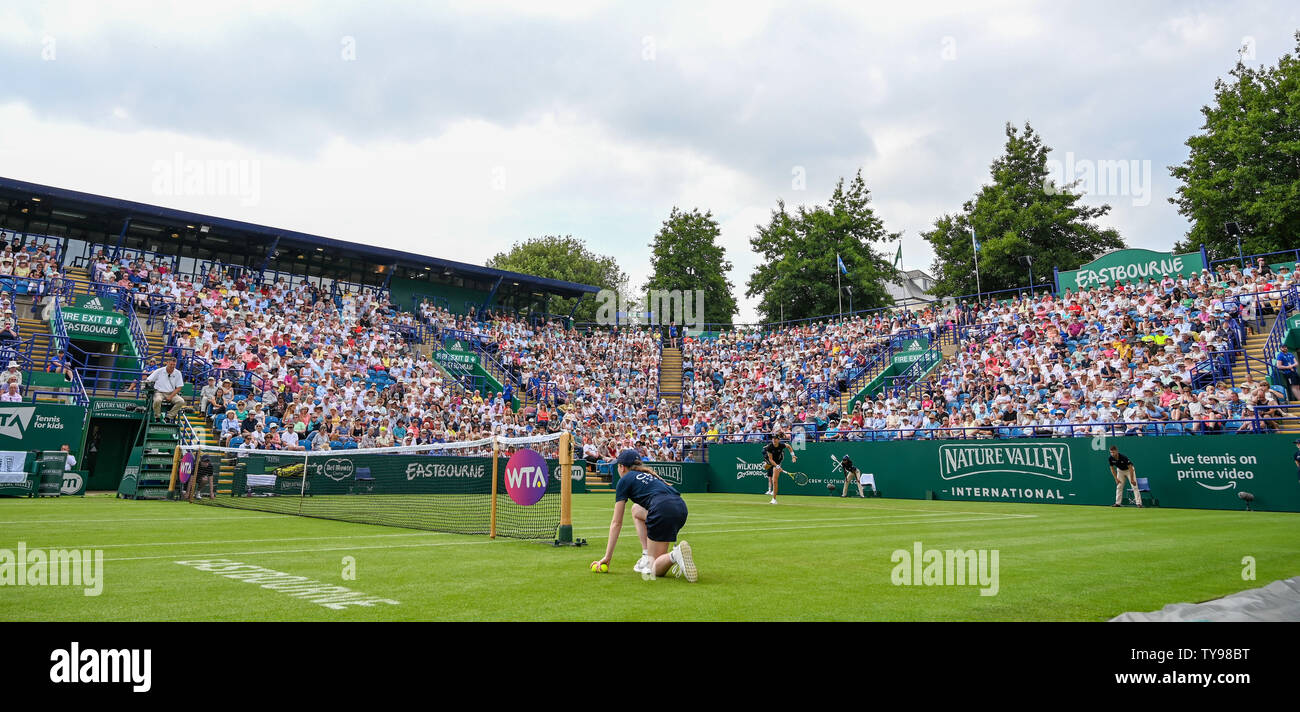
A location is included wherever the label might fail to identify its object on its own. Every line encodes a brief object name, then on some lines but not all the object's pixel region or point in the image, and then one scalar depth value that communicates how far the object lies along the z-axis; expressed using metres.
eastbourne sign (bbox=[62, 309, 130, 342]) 27.97
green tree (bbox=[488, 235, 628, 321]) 74.50
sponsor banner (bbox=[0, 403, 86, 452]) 22.00
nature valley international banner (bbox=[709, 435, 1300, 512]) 20.03
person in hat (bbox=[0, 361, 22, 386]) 22.81
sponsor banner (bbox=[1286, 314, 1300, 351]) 23.58
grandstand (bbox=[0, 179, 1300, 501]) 25.30
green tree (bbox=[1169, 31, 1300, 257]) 39.34
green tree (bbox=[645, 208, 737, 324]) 60.66
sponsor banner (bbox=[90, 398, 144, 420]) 24.55
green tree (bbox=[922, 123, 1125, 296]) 50.28
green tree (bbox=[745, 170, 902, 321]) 55.62
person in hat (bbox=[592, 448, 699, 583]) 8.12
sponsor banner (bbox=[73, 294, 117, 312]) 28.72
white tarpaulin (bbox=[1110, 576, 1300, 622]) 5.53
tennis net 16.02
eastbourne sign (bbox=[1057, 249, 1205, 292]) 30.77
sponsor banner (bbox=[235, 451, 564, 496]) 23.27
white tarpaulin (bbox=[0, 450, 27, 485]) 20.98
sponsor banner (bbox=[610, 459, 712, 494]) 33.94
